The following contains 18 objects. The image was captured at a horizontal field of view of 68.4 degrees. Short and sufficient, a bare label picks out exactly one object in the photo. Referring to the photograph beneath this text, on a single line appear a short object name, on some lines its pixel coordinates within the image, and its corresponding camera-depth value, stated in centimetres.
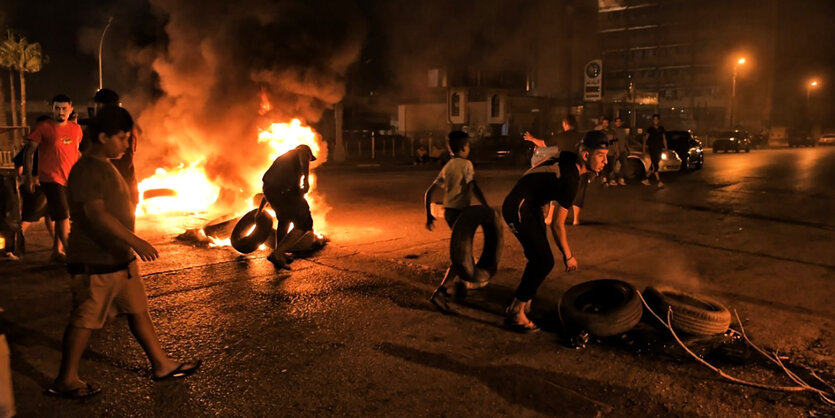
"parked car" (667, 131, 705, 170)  2097
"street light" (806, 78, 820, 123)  6506
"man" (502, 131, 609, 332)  454
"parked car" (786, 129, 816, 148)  4644
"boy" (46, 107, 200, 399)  338
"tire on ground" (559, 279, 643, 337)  444
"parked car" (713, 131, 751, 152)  3606
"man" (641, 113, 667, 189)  1507
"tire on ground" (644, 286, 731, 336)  445
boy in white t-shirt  560
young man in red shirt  645
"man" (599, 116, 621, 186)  1352
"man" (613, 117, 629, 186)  1558
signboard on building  2108
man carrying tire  657
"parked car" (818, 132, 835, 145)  5169
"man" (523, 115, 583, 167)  930
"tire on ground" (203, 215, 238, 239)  803
